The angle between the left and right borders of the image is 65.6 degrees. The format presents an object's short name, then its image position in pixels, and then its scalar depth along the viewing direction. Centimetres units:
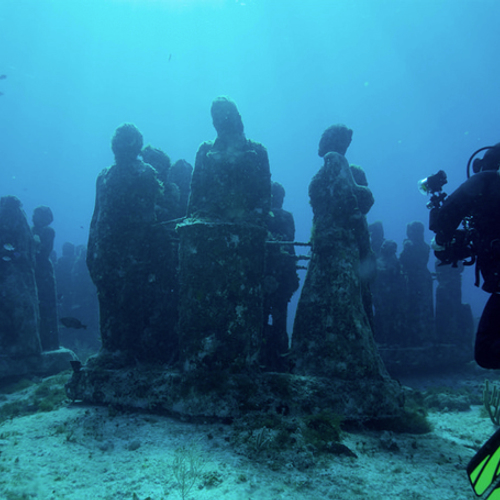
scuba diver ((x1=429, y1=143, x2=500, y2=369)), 352
